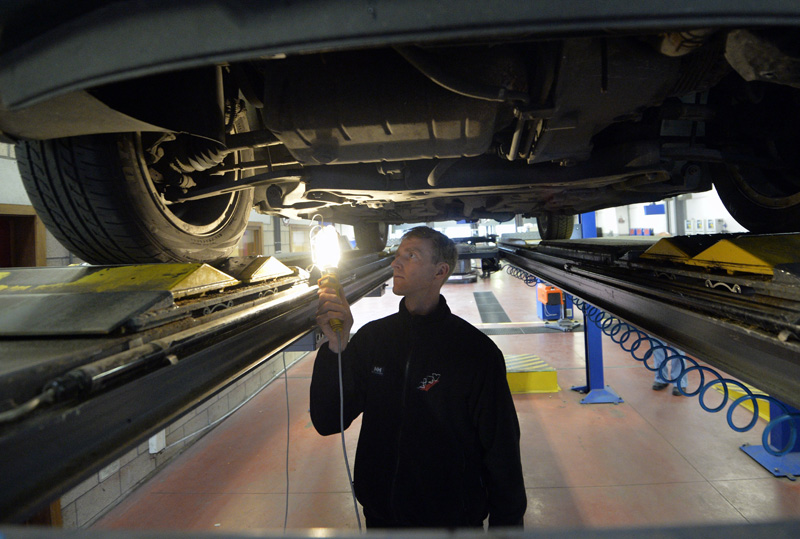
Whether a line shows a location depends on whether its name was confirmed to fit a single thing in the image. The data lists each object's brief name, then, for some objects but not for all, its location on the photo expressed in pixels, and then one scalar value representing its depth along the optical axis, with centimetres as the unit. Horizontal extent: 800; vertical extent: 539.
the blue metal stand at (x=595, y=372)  413
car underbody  63
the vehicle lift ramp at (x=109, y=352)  58
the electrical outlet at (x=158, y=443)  345
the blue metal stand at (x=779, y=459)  293
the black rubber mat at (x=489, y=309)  747
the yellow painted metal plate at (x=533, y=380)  438
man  128
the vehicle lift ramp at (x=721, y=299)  87
